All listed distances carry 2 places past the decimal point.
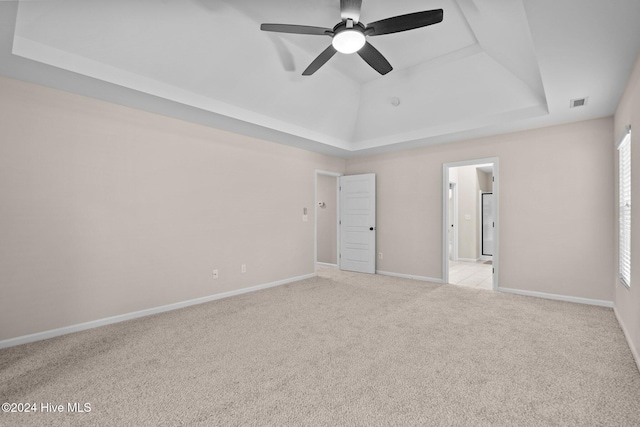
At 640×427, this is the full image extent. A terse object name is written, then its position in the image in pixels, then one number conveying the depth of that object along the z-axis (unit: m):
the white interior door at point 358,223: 6.22
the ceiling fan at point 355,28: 2.33
